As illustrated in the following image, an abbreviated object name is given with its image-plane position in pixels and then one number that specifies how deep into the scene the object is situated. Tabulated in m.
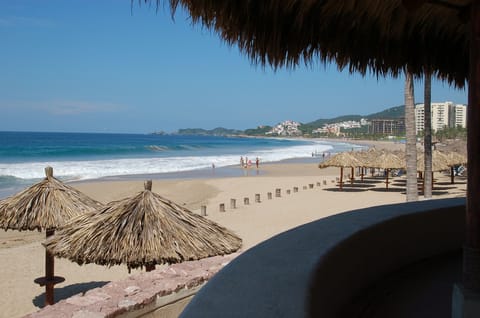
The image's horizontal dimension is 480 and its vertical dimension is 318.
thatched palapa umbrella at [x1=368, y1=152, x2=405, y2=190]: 19.72
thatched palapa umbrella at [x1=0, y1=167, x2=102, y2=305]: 6.60
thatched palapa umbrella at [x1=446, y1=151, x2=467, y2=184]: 20.42
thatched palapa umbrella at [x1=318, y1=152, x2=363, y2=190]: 21.05
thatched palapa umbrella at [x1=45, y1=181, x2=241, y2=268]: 5.11
